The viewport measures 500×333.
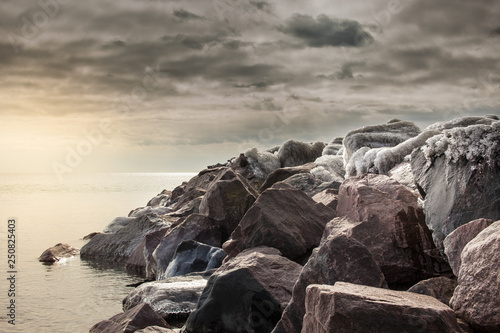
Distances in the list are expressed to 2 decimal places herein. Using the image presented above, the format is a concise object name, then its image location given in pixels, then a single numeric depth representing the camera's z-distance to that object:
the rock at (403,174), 8.76
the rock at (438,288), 5.01
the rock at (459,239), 5.11
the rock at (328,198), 9.44
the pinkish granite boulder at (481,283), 4.16
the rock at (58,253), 13.76
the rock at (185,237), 10.16
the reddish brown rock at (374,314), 3.70
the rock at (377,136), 12.72
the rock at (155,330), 5.64
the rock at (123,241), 13.43
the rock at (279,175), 14.30
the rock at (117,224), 17.11
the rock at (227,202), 10.84
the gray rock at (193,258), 8.93
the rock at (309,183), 11.76
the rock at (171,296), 7.31
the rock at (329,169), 14.59
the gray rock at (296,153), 22.41
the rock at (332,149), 21.16
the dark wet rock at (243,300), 5.69
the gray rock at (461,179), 6.26
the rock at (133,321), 5.96
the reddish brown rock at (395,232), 6.88
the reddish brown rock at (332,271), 4.95
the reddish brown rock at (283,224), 7.80
